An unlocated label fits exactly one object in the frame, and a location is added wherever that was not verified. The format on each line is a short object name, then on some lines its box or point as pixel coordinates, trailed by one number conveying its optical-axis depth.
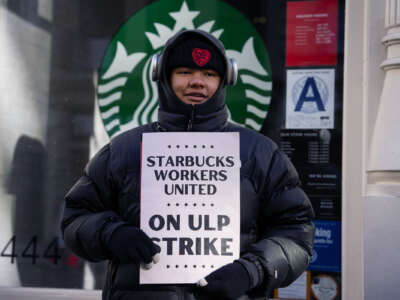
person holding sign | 2.02
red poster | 4.29
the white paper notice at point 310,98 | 4.28
